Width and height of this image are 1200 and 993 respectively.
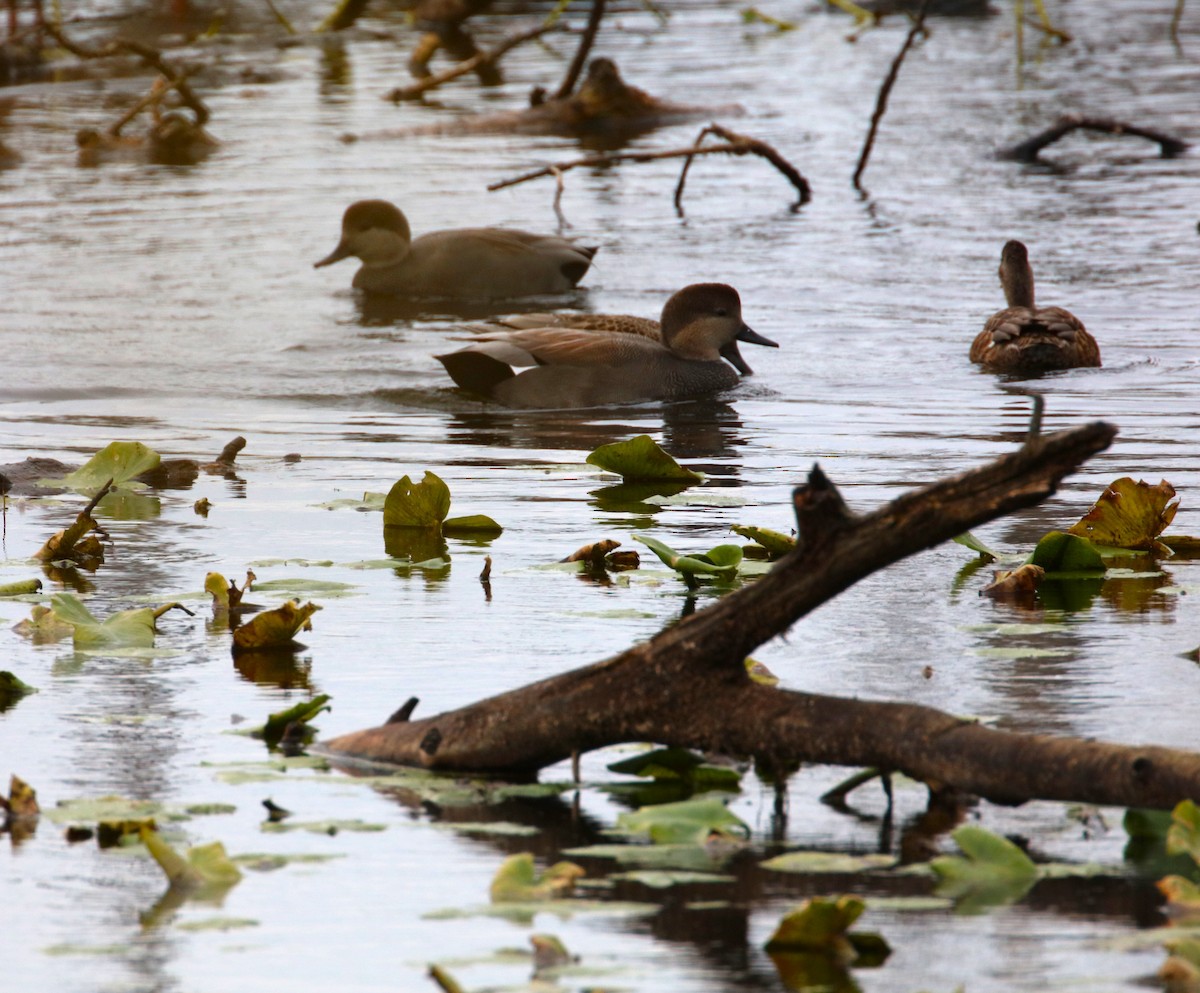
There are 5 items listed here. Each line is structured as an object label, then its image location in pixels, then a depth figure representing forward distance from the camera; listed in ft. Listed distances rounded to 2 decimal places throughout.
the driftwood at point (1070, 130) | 119.55
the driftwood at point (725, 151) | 101.05
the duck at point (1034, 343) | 77.97
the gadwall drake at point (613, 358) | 73.92
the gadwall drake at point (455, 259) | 100.78
